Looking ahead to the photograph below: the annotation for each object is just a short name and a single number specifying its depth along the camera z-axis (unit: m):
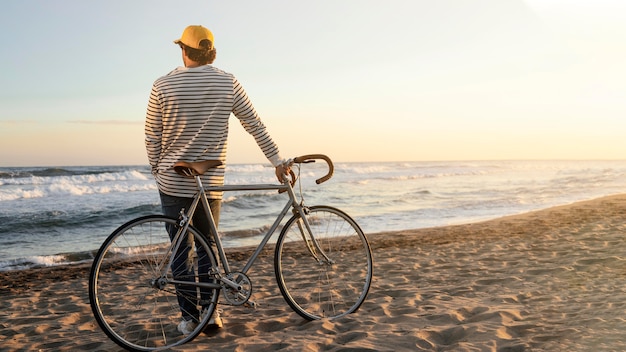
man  3.20
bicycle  3.09
